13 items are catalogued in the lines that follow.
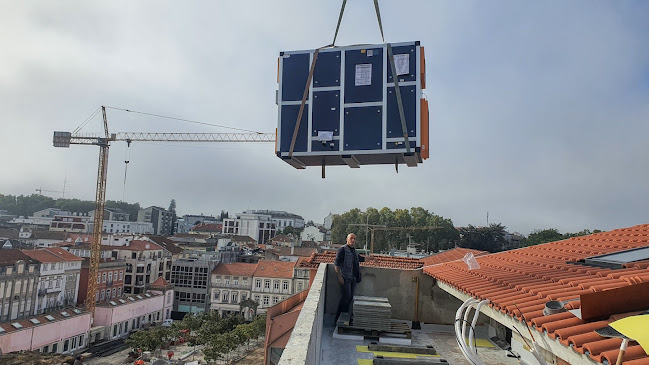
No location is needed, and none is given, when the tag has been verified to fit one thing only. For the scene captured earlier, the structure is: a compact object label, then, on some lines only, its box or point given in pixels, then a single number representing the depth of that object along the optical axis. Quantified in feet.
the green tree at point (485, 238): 219.08
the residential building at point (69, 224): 268.41
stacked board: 21.80
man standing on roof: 23.98
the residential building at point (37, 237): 199.92
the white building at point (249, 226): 329.93
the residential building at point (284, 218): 450.13
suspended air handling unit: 17.08
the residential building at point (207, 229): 353.67
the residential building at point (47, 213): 378.53
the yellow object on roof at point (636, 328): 7.00
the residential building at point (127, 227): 314.69
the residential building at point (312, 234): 353.31
